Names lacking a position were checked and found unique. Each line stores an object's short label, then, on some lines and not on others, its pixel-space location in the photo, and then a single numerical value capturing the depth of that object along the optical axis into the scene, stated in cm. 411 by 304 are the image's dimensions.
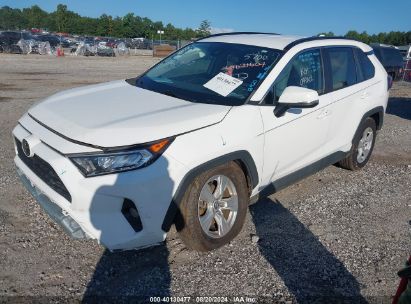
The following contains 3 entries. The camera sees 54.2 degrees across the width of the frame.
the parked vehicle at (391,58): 1586
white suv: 283
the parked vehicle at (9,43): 3316
